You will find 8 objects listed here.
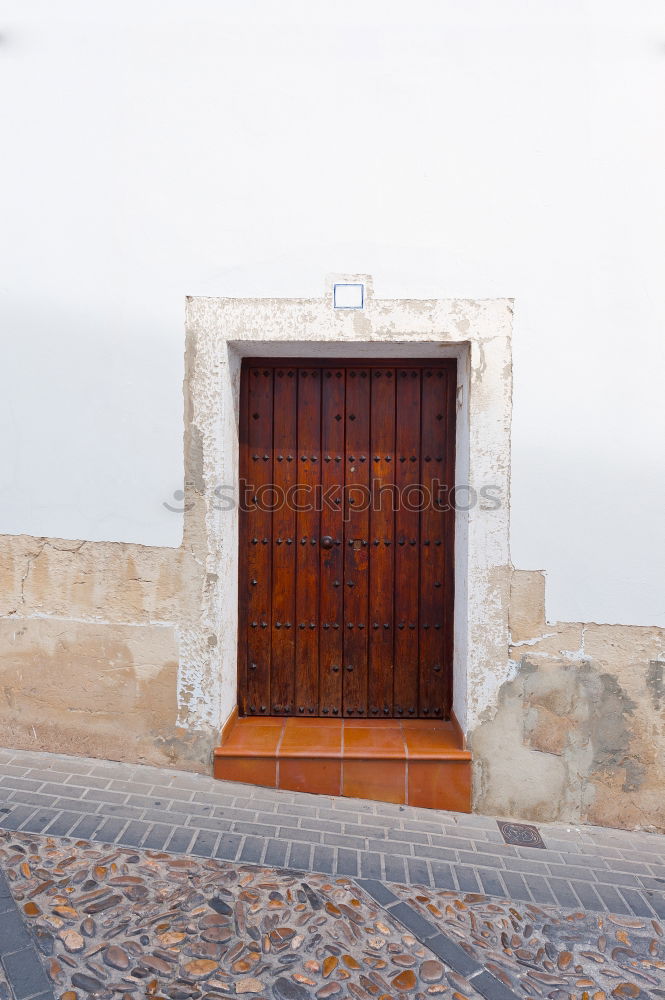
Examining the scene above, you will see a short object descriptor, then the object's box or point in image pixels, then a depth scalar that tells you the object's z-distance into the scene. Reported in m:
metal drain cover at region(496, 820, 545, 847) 2.65
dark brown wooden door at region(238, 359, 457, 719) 3.20
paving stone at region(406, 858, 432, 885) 2.28
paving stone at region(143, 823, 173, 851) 2.39
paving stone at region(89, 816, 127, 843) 2.43
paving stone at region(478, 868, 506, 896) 2.25
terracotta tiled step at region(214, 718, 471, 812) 2.84
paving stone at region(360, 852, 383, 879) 2.30
